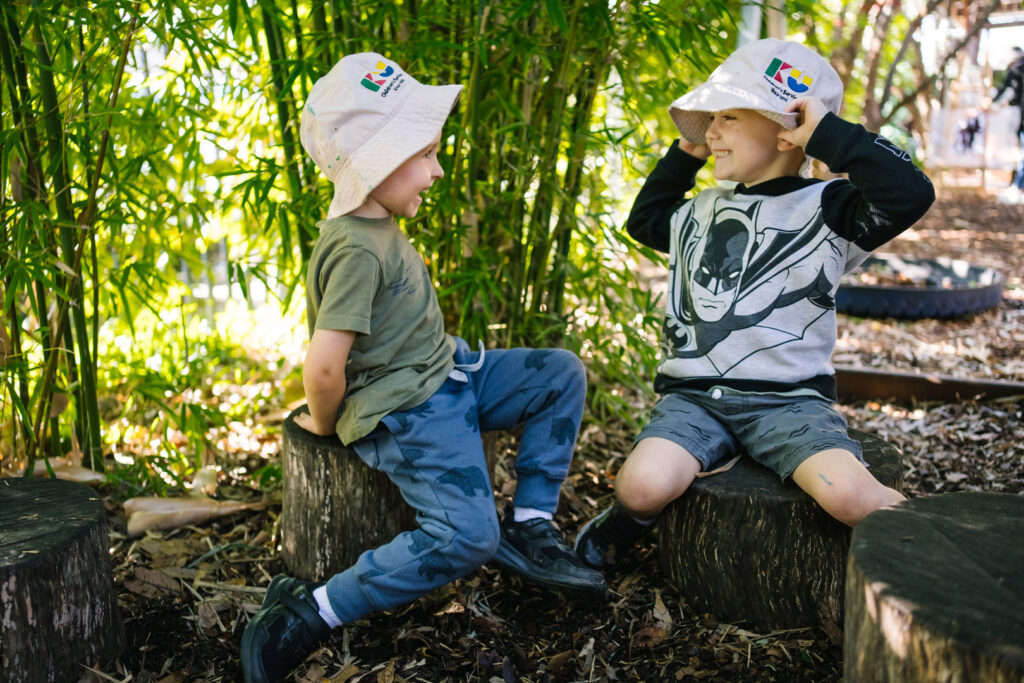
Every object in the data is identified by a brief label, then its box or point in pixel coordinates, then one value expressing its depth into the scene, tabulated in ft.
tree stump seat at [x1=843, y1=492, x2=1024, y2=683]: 3.35
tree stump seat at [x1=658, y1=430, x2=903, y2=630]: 5.70
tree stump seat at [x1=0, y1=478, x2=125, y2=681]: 4.83
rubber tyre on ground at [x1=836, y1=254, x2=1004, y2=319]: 13.93
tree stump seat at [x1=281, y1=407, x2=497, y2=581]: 6.28
